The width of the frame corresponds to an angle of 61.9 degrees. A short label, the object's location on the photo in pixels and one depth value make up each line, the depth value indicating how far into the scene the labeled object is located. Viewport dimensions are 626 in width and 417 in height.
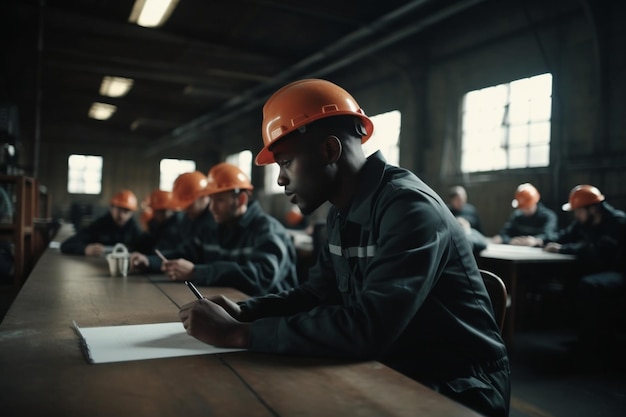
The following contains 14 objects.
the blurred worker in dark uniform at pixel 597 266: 5.03
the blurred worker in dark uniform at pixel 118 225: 5.25
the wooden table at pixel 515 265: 4.83
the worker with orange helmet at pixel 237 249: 2.72
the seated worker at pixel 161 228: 4.89
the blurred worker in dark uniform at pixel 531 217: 7.02
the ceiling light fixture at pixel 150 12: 6.84
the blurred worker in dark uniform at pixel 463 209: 8.03
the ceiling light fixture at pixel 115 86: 11.57
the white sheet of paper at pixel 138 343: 1.25
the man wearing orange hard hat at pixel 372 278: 1.24
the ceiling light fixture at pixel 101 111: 14.92
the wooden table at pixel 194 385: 0.94
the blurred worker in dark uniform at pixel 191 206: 4.17
